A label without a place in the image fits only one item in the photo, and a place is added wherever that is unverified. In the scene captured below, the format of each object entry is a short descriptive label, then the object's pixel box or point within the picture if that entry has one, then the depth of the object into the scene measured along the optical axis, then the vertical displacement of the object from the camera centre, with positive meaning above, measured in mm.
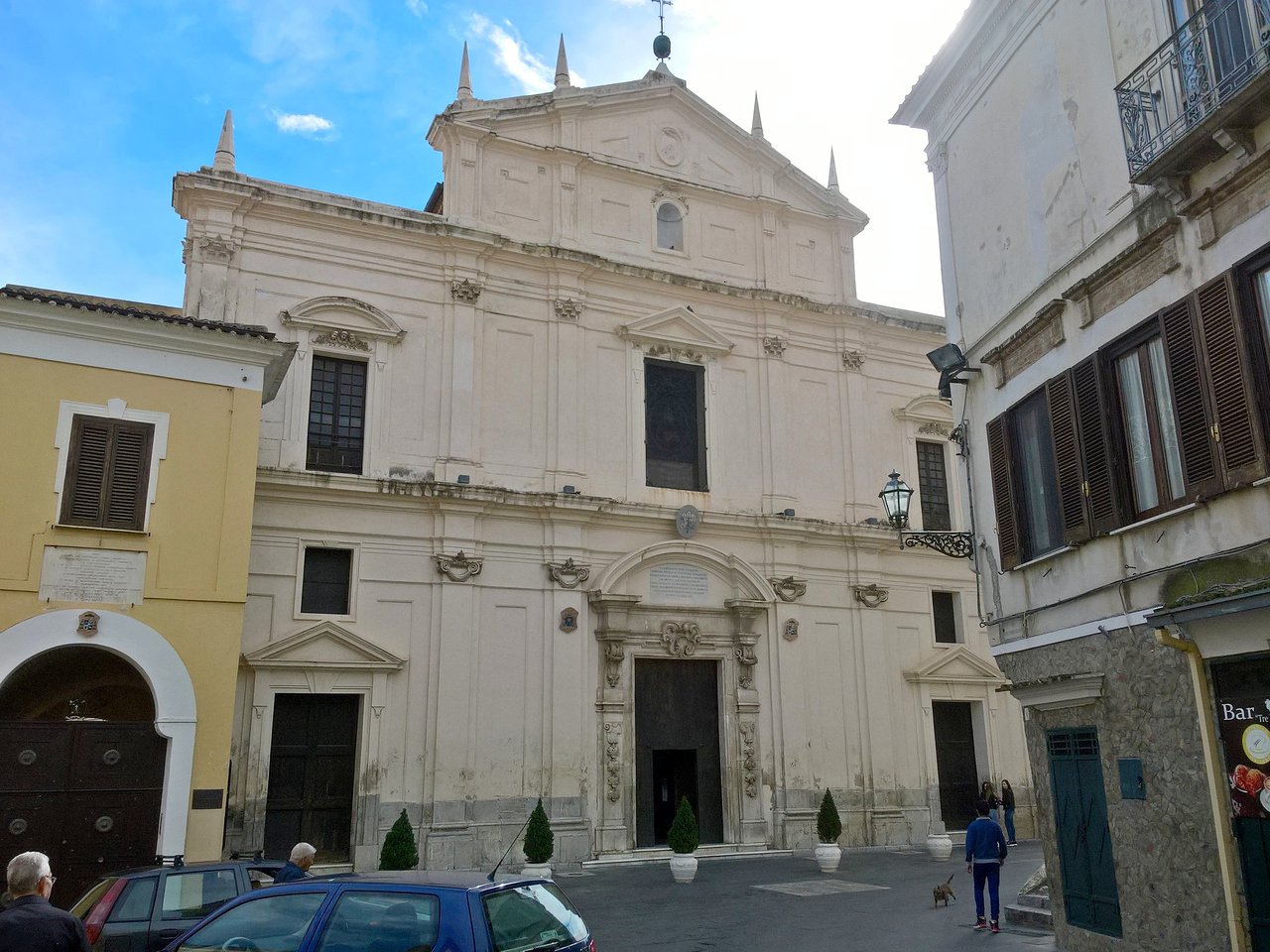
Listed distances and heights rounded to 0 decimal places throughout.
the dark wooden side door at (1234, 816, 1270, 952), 8023 -975
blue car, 6160 -995
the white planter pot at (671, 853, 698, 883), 17938 -1995
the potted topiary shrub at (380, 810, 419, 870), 16875 -1545
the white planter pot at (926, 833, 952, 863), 20938 -1989
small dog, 14781 -2026
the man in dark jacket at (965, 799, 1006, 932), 12656 -1321
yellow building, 13656 +2637
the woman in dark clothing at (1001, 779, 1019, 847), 23594 -1388
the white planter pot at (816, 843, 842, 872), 19219 -1968
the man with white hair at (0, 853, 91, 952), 5711 -882
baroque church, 19609 +4955
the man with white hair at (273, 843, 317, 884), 9688 -1009
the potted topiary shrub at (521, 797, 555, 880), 18000 -1603
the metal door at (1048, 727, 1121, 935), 10141 -859
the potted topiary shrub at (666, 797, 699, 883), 17953 -1616
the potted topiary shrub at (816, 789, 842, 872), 19234 -1623
